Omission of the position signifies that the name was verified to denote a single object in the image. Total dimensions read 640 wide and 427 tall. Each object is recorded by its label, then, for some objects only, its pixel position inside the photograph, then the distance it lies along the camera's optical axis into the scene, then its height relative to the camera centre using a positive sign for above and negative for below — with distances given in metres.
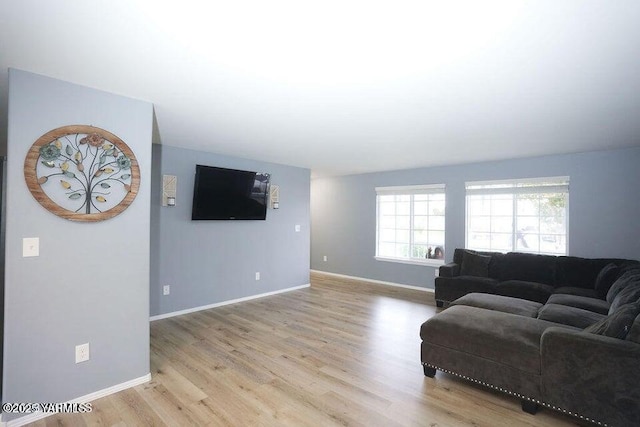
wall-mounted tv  4.55 +0.28
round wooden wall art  2.21 +0.28
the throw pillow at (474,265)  4.92 -0.80
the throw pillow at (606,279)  3.72 -0.76
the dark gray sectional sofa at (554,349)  1.97 -0.98
